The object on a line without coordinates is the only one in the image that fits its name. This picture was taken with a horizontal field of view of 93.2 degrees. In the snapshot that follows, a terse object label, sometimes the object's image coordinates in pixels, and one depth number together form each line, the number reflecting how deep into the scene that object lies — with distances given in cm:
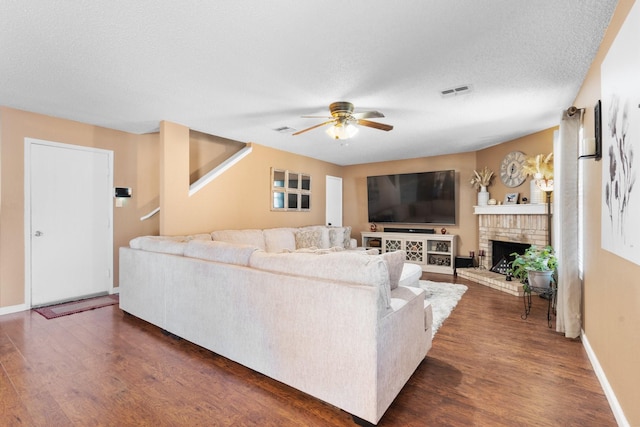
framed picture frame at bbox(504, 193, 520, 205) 501
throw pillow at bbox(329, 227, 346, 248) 604
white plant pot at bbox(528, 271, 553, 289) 334
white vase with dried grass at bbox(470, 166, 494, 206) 550
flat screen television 612
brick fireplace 452
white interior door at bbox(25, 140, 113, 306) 374
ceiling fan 321
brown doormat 350
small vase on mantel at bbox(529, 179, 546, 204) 455
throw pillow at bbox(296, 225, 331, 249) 576
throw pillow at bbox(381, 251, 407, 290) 207
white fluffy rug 342
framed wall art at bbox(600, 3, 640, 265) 144
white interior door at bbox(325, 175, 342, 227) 723
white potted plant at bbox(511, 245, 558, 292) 336
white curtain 277
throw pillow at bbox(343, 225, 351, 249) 624
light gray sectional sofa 166
